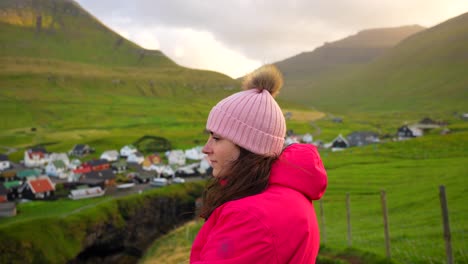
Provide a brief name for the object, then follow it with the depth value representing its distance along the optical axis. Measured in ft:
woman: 6.79
